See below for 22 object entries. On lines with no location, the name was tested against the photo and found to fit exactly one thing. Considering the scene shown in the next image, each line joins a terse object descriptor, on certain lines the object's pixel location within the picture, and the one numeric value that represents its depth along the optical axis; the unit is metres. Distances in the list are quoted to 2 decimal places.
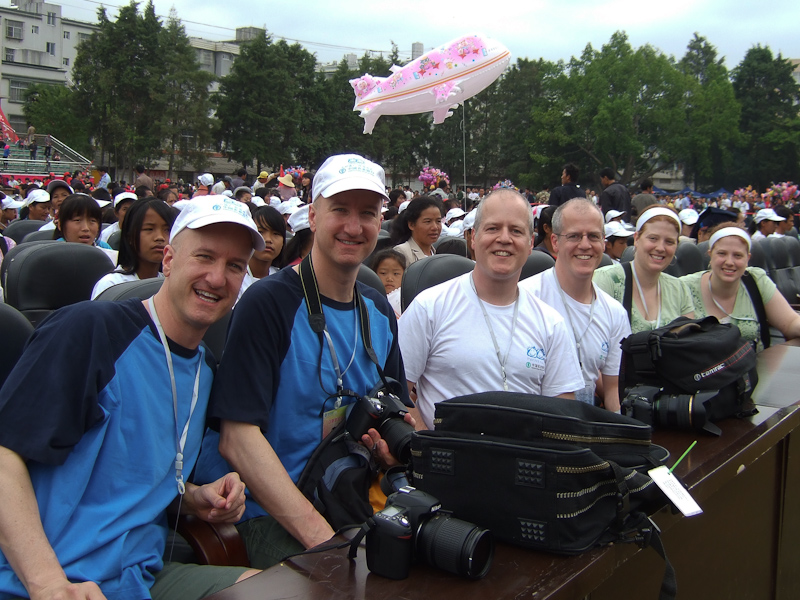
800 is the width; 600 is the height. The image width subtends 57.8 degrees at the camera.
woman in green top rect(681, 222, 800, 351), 4.88
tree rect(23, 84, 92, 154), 53.69
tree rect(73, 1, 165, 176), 46.97
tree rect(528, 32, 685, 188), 61.56
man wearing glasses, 3.76
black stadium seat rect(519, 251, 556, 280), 5.19
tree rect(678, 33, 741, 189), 62.03
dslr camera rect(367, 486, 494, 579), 1.63
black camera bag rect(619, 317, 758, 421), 2.85
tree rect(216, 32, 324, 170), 52.47
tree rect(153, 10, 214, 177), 47.59
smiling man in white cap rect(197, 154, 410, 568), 2.30
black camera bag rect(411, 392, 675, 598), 1.72
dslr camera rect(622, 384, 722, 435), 2.70
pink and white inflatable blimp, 11.95
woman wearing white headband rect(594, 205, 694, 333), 4.41
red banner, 41.34
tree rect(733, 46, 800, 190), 65.75
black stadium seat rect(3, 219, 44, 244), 9.34
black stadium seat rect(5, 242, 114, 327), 4.74
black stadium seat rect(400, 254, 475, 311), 4.35
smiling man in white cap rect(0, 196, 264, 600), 1.85
